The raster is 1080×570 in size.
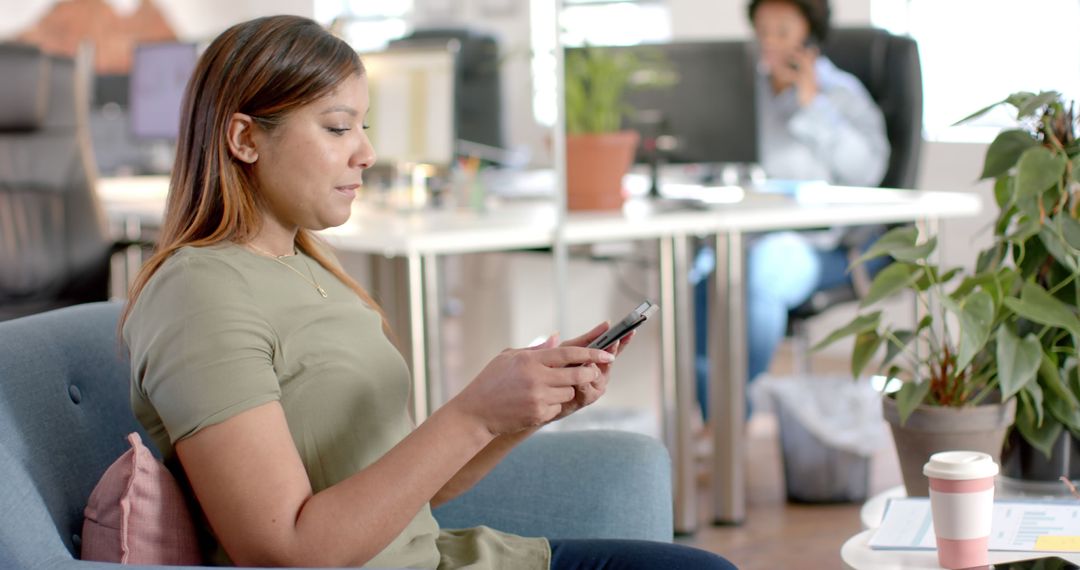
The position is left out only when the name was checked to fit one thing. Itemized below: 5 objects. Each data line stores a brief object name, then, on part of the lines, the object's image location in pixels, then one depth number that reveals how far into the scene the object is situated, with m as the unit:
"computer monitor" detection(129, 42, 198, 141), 4.77
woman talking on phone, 3.56
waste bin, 3.18
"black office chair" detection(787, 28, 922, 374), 3.80
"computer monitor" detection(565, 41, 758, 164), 3.62
